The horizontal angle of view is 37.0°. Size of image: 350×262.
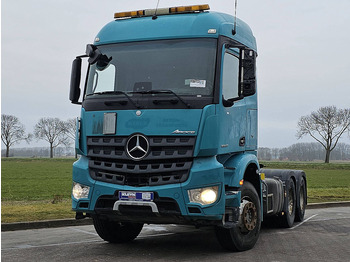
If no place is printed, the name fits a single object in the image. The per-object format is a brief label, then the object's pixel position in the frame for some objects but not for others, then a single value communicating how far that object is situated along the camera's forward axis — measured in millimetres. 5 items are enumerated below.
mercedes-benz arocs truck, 7160
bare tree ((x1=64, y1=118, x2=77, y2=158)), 124938
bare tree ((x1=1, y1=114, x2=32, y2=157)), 119062
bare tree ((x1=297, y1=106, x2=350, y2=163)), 89312
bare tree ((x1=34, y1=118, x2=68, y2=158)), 126125
